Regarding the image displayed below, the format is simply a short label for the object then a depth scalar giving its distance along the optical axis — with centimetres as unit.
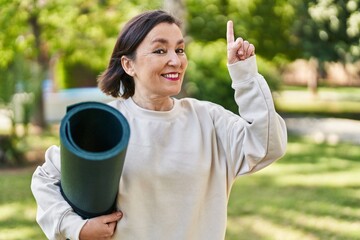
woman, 207
